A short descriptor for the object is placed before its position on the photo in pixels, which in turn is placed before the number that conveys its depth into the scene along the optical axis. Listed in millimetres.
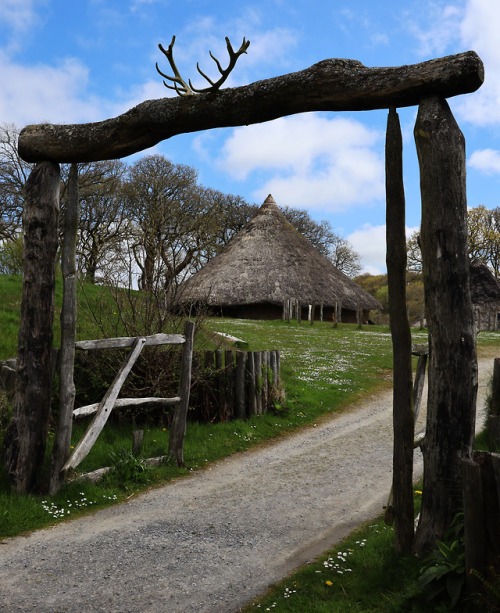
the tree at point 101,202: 28891
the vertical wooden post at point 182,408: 7118
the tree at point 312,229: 52188
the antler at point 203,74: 5410
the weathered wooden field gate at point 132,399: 6004
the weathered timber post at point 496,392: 7286
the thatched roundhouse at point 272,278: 30781
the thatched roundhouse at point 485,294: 34969
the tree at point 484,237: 42781
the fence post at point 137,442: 6840
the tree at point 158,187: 33188
